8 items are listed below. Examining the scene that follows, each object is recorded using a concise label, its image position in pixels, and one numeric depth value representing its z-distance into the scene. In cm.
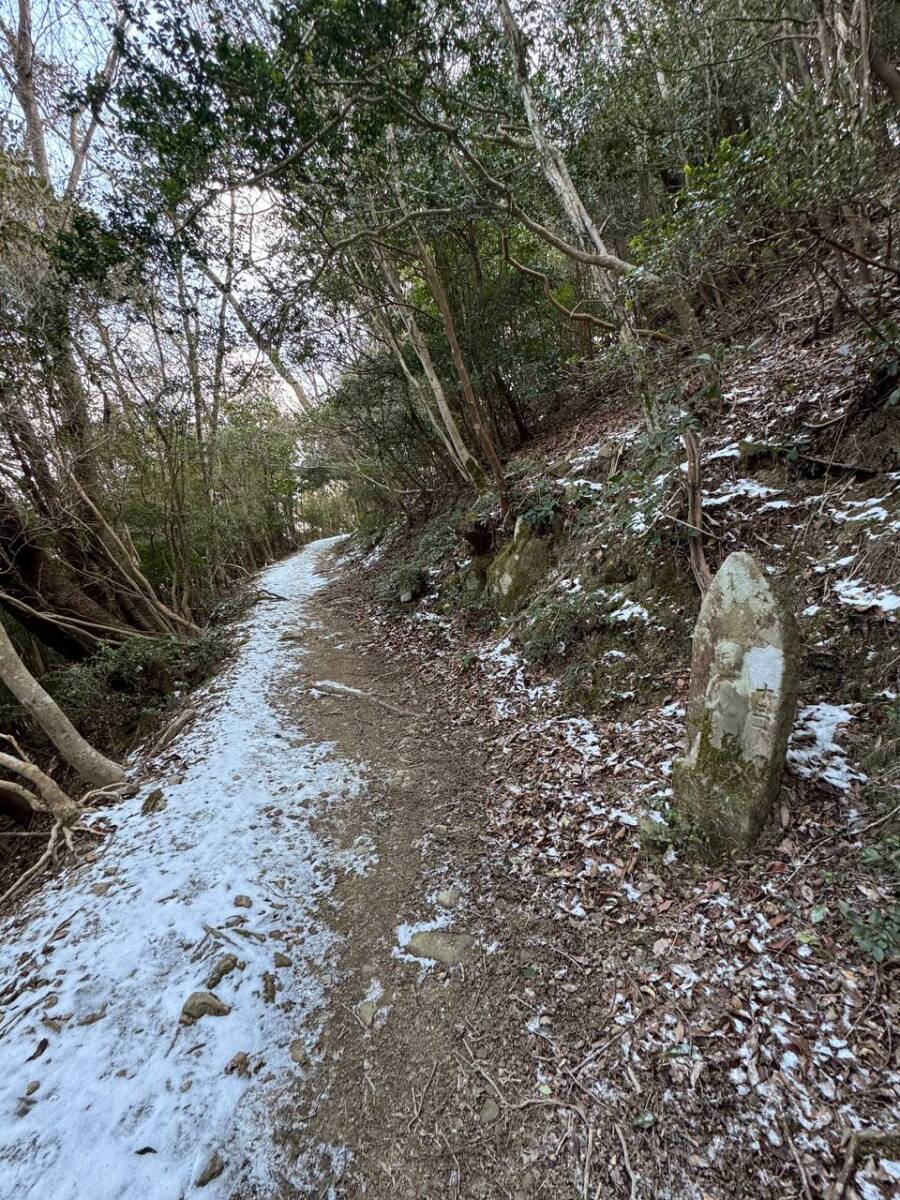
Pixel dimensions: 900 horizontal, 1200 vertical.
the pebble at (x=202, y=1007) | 278
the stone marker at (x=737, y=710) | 289
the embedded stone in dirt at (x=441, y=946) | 303
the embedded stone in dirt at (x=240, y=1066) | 253
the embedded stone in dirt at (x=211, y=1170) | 215
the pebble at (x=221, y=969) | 296
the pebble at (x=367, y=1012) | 277
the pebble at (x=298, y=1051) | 261
